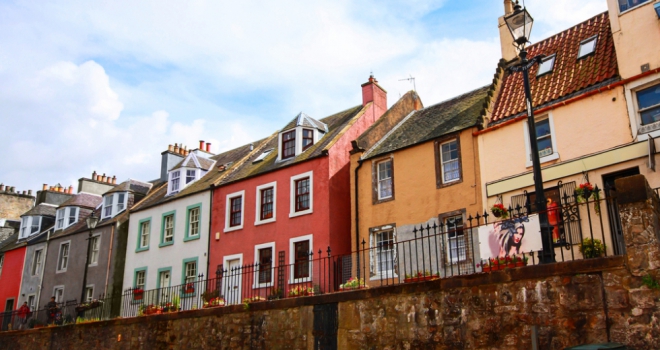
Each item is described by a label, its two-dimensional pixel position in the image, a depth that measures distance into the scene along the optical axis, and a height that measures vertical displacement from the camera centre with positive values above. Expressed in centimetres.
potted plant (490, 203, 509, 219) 1462 +275
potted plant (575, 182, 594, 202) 1267 +293
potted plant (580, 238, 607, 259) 1188 +151
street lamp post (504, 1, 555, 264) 1030 +382
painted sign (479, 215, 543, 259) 1072 +158
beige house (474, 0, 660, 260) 1486 +551
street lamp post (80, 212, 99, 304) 2540 +307
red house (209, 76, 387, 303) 2217 +473
